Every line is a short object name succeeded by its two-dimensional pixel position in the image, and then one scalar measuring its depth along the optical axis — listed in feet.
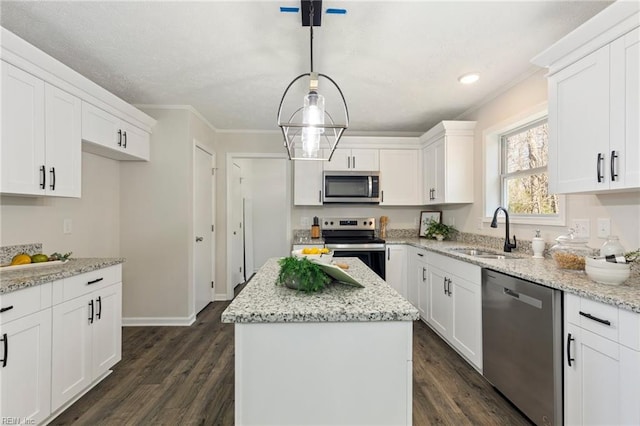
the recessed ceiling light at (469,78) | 8.30
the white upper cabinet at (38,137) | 5.63
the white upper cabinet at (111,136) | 7.72
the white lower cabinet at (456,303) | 7.38
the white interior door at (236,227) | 14.25
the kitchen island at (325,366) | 3.60
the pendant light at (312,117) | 4.84
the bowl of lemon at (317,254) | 5.52
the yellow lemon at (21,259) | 6.34
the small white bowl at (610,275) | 4.70
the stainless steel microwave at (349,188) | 12.89
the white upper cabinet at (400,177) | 13.23
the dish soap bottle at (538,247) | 7.41
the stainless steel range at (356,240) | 11.84
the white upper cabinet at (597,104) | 4.63
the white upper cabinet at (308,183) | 13.07
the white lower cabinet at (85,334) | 5.83
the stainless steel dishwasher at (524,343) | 5.04
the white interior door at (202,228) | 11.65
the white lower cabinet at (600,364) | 3.91
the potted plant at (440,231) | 12.33
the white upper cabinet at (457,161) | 11.02
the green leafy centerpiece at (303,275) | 4.37
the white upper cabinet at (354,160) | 13.03
